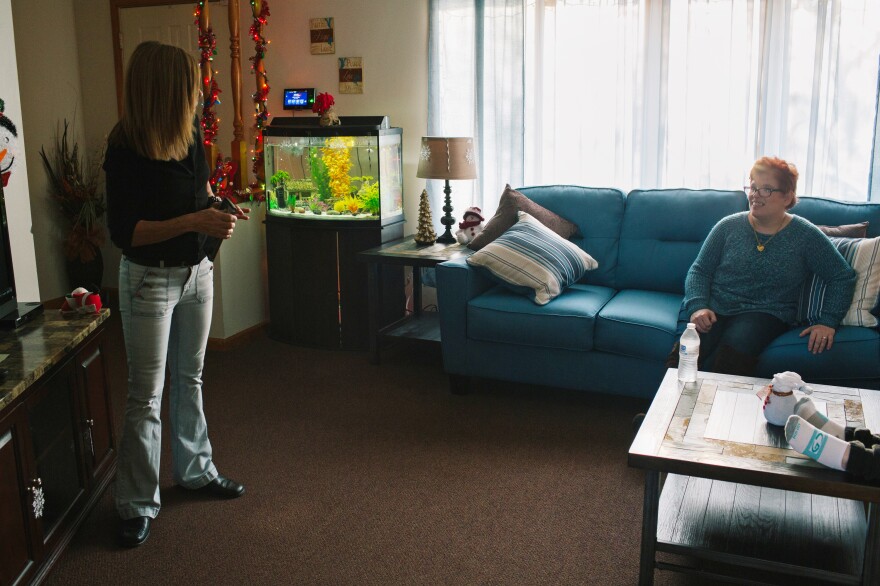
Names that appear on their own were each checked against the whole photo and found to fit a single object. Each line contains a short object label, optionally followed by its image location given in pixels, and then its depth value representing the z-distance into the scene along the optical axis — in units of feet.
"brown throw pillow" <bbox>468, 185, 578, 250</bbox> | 13.70
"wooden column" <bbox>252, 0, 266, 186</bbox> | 15.72
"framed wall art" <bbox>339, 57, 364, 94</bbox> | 16.19
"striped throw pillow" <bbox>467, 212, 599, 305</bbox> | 12.27
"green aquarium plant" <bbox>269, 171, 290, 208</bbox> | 15.46
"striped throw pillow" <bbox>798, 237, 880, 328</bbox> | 10.63
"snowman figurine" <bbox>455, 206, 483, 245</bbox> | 14.78
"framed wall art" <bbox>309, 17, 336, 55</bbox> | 16.24
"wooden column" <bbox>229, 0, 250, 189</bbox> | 15.65
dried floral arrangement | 17.47
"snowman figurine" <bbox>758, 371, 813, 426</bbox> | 7.73
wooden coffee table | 6.88
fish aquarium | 14.83
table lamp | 14.26
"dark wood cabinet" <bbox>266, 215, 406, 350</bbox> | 15.07
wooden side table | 13.89
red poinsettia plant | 15.10
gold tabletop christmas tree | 14.96
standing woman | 7.96
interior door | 17.28
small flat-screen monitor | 16.17
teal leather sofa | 10.55
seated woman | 10.55
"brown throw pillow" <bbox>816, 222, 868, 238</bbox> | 11.51
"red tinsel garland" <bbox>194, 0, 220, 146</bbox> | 15.39
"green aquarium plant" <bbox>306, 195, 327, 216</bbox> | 15.19
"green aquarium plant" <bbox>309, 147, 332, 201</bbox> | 15.05
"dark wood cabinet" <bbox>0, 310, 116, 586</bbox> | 7.09
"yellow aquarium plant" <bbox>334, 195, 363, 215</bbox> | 15.12
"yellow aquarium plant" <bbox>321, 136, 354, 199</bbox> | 14.83
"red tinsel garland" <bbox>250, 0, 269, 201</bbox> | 15.75
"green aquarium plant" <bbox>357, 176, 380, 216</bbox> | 14.98
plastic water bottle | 9.20
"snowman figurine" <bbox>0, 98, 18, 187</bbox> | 10.55
